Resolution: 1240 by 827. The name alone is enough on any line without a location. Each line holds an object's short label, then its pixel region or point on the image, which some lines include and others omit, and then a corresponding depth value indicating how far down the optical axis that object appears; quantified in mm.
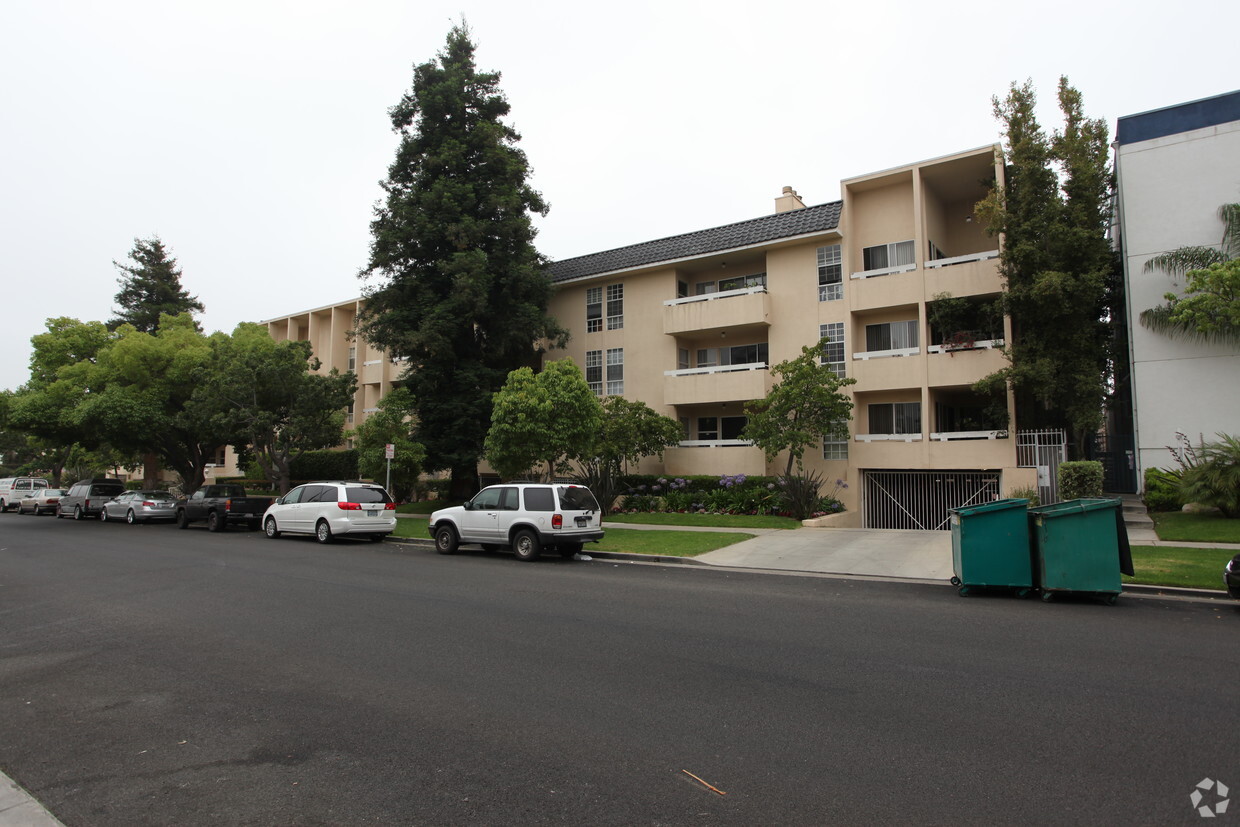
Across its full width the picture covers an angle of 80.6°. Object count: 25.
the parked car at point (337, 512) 19141
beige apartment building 22719
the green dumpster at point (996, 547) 10352
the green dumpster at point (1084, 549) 9750
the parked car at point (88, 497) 30462
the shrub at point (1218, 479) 16156
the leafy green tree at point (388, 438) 25188
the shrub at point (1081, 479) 18156
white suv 15227
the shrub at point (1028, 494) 19344
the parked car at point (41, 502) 35344
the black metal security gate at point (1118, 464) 26953
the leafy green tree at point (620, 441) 24797
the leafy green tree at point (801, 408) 22203
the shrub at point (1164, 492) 18500
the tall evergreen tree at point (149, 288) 56906
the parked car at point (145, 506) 27047
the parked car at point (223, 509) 23312
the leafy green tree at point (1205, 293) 17875
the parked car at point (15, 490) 40362
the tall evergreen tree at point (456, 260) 27312
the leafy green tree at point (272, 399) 27078
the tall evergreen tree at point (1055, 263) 19625
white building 19500
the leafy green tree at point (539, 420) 21188
